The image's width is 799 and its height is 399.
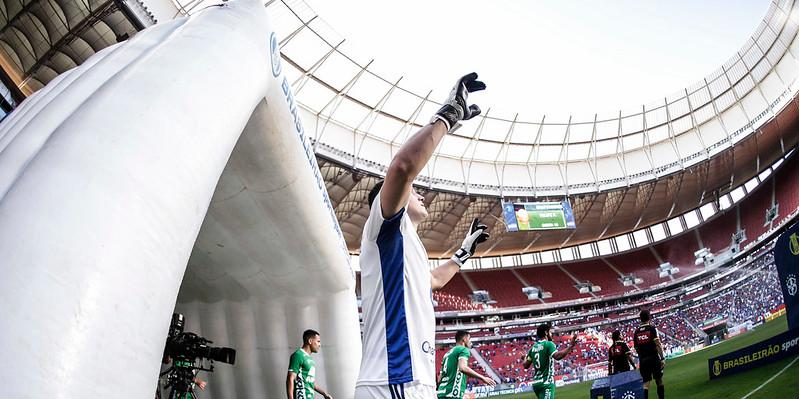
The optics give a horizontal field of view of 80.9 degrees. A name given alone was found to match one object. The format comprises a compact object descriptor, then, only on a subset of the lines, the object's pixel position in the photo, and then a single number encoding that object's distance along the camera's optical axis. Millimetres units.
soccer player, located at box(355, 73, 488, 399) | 2020
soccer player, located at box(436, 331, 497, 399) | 6102
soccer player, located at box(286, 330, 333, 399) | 5125
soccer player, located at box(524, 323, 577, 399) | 6391
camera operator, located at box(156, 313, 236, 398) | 5191
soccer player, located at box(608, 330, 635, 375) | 7746
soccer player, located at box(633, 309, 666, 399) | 7117
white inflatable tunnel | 1468
